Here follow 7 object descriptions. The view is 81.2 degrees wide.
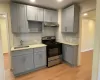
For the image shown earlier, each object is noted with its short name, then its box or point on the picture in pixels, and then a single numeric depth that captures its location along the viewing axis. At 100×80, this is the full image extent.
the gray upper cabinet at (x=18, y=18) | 2.06
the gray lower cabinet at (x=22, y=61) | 1.93
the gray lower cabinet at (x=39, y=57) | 2.24
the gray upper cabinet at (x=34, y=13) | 2.27
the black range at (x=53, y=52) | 2.46
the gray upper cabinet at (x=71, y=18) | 2.32
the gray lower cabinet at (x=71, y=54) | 2.42
